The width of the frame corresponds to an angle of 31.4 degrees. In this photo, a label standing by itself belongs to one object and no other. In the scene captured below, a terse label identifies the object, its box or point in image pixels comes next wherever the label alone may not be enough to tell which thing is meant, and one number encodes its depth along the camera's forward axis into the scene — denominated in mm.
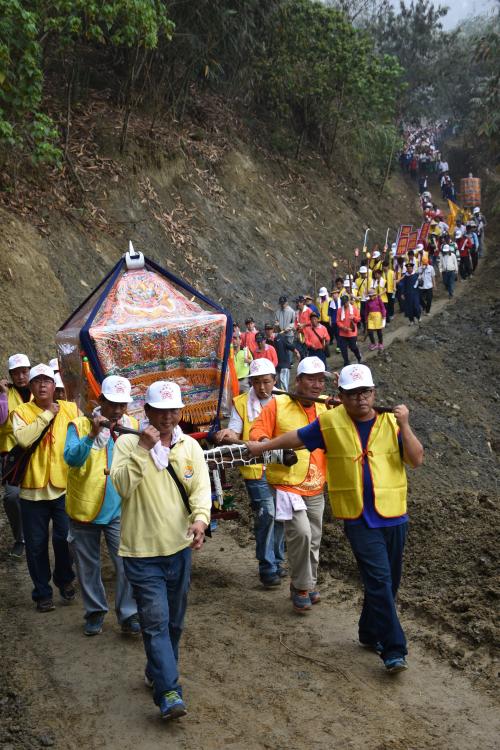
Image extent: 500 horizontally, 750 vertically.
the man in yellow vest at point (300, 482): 6918
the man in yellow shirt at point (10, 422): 7629
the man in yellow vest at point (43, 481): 6977
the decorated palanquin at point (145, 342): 8336
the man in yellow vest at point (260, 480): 7566
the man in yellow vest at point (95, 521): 6402
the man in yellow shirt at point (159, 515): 5035
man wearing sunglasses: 5621
